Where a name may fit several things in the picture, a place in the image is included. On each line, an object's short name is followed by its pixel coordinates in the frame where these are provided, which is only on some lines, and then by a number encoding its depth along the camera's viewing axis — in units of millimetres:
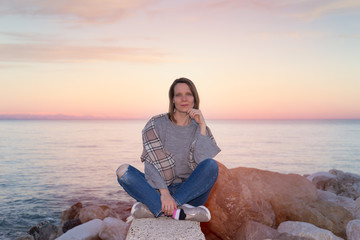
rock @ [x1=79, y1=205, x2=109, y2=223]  7777
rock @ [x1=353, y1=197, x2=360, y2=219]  6588
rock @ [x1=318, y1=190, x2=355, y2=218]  7168
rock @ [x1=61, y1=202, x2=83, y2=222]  8848
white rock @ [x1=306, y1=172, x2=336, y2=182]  10062
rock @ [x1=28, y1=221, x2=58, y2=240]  8319
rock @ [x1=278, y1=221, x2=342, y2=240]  4883
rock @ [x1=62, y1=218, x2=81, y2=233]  7738
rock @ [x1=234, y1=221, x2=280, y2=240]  5039
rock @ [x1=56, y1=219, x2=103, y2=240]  5926
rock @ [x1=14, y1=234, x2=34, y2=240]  7941
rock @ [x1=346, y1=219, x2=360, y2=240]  5229
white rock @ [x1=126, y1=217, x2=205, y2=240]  3676
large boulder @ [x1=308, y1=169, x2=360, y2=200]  9173
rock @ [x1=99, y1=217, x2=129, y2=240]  5906
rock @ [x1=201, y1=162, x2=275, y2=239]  5801
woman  4086
